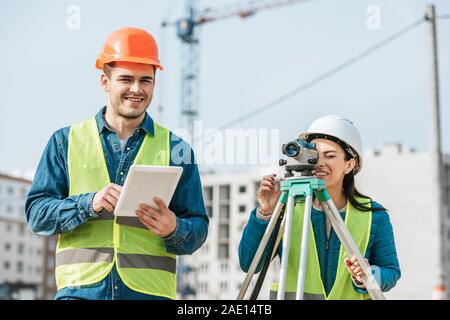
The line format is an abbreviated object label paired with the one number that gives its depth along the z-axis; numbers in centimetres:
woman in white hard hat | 601
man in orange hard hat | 556
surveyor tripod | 550
